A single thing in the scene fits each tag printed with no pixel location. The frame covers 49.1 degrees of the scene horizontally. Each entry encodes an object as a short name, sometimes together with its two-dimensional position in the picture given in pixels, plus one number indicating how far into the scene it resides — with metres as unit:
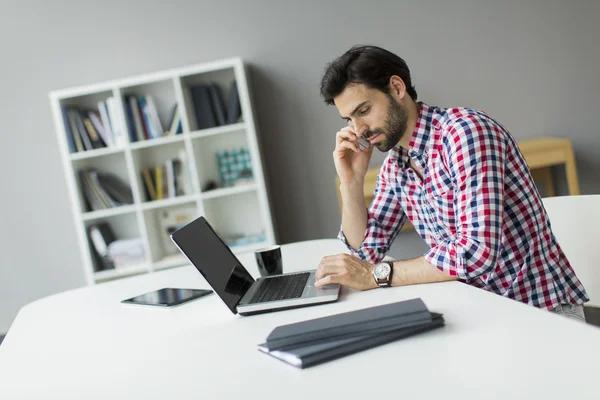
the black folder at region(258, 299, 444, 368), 1.04
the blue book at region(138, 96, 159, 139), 3.75
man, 1.46
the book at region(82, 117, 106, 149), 3.75
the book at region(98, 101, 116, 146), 3.76
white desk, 0.89
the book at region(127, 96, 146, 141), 3.74
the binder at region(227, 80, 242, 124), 3.69
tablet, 1.68
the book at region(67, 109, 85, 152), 3.73
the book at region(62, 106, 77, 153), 3.70
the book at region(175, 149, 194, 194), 3.84
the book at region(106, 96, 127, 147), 3.73
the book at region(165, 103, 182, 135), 3.75
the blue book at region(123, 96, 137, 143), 3.73
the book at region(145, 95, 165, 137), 3.75
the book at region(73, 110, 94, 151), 3.74
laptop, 1.41
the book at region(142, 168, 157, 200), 3.82
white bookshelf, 3.67
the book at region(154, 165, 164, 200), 3.82
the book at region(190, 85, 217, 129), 3.70
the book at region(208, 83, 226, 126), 3.71
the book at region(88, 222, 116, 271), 3.83
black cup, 1.79
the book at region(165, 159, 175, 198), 3.80
